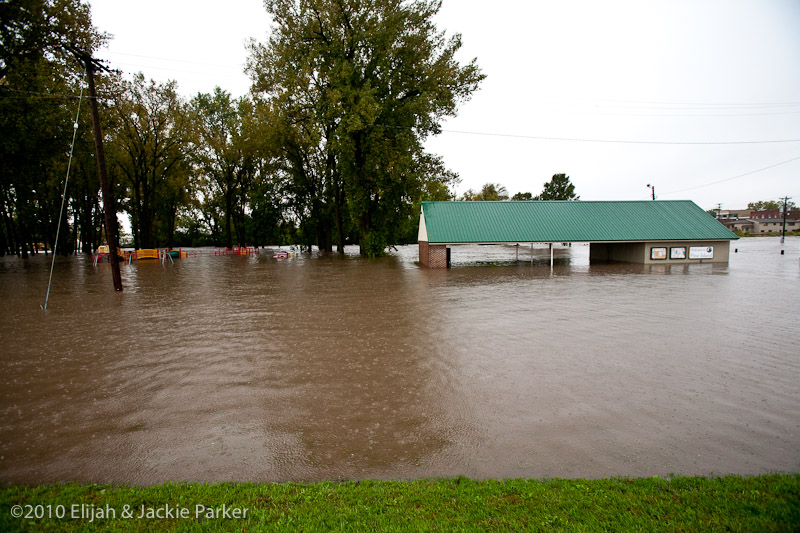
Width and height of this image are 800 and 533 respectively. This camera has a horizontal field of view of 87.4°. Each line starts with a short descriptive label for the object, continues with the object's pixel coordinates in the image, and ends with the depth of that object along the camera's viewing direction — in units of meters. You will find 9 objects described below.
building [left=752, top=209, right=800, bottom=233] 124.40
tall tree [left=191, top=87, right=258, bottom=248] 47.09
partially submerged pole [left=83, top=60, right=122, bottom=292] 16.95
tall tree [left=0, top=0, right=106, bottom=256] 22.83
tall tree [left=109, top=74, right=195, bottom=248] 38.66
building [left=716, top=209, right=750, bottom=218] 148.25
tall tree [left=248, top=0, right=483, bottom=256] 34.06
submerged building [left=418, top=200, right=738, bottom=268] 30.41
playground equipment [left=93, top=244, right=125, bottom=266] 34.75
